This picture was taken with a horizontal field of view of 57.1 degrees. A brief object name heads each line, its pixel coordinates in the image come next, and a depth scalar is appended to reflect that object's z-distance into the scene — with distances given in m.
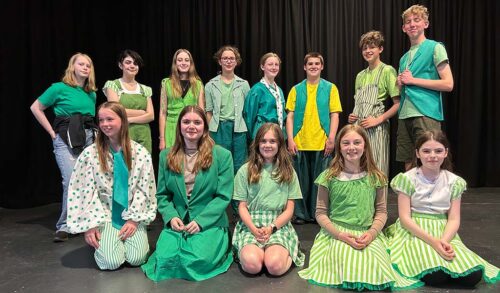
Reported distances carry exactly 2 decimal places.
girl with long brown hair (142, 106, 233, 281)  2.56
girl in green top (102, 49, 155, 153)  3.50
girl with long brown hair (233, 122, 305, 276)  2.59
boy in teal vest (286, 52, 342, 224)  3.46
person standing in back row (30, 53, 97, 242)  3.27
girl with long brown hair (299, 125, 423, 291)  2.34
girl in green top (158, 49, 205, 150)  3.55
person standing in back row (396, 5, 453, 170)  2.90
